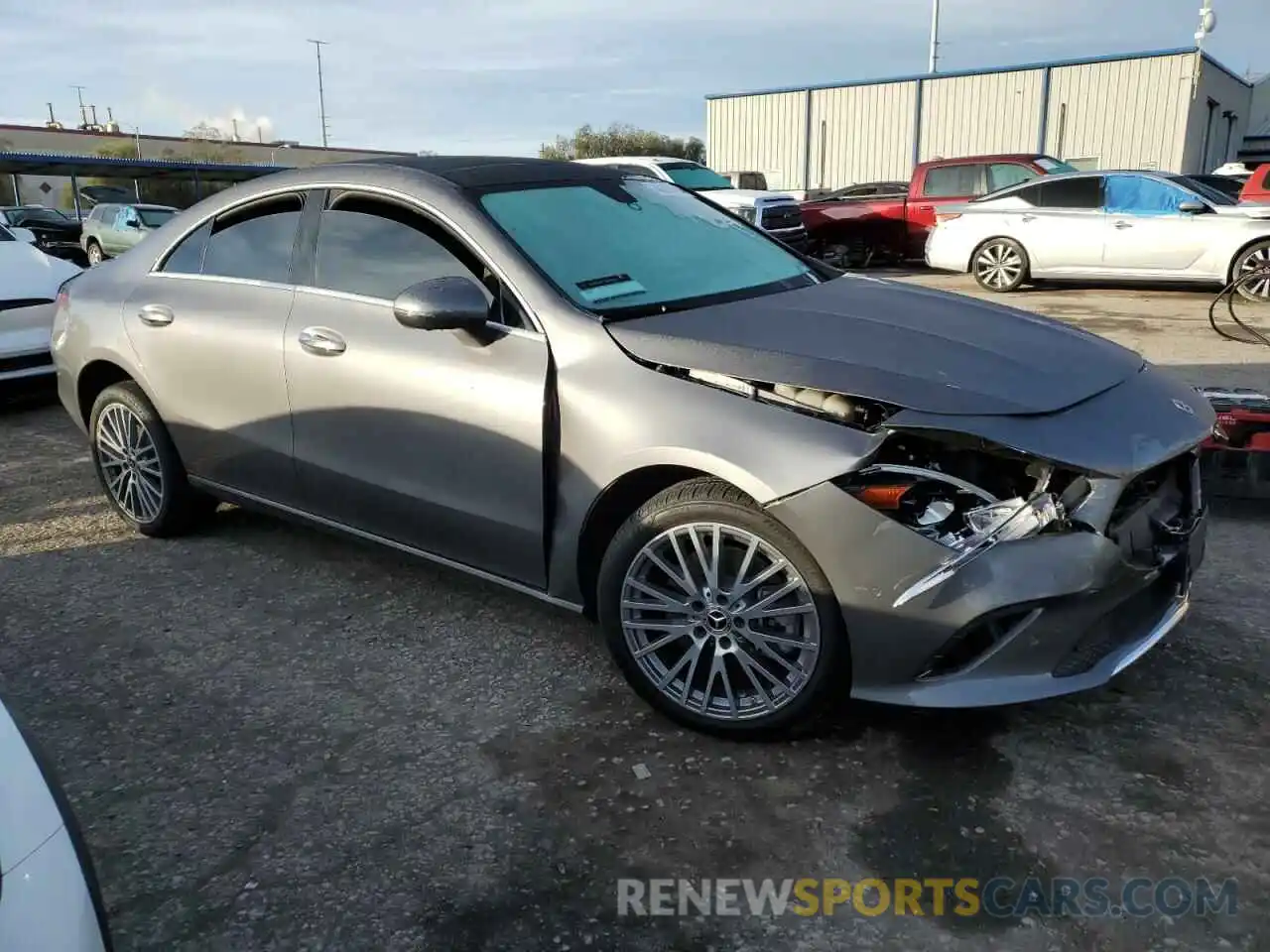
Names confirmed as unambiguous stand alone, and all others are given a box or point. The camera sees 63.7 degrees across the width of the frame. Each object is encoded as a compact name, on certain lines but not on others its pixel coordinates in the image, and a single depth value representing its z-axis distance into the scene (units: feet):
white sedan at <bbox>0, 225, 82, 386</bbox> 23.48
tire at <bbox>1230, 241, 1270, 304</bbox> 37.11
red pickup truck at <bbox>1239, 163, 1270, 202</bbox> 41.32
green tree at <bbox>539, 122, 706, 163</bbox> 197.28
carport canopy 90.27
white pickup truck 50.85
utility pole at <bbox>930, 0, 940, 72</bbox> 107.96
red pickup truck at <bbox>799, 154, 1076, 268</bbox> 49.60
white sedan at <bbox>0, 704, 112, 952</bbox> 4.84
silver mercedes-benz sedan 8.42
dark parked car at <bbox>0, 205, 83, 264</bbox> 73.82
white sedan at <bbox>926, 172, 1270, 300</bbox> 37.60
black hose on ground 27.71
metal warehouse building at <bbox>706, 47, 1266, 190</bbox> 90.33
